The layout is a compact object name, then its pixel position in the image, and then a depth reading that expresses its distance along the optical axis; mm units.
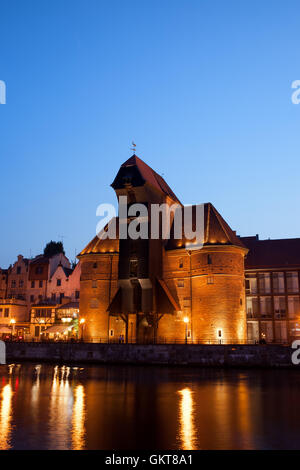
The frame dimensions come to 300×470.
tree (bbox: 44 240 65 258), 100775
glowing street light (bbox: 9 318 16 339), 62584
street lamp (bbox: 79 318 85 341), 52500
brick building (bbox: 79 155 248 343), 46500
